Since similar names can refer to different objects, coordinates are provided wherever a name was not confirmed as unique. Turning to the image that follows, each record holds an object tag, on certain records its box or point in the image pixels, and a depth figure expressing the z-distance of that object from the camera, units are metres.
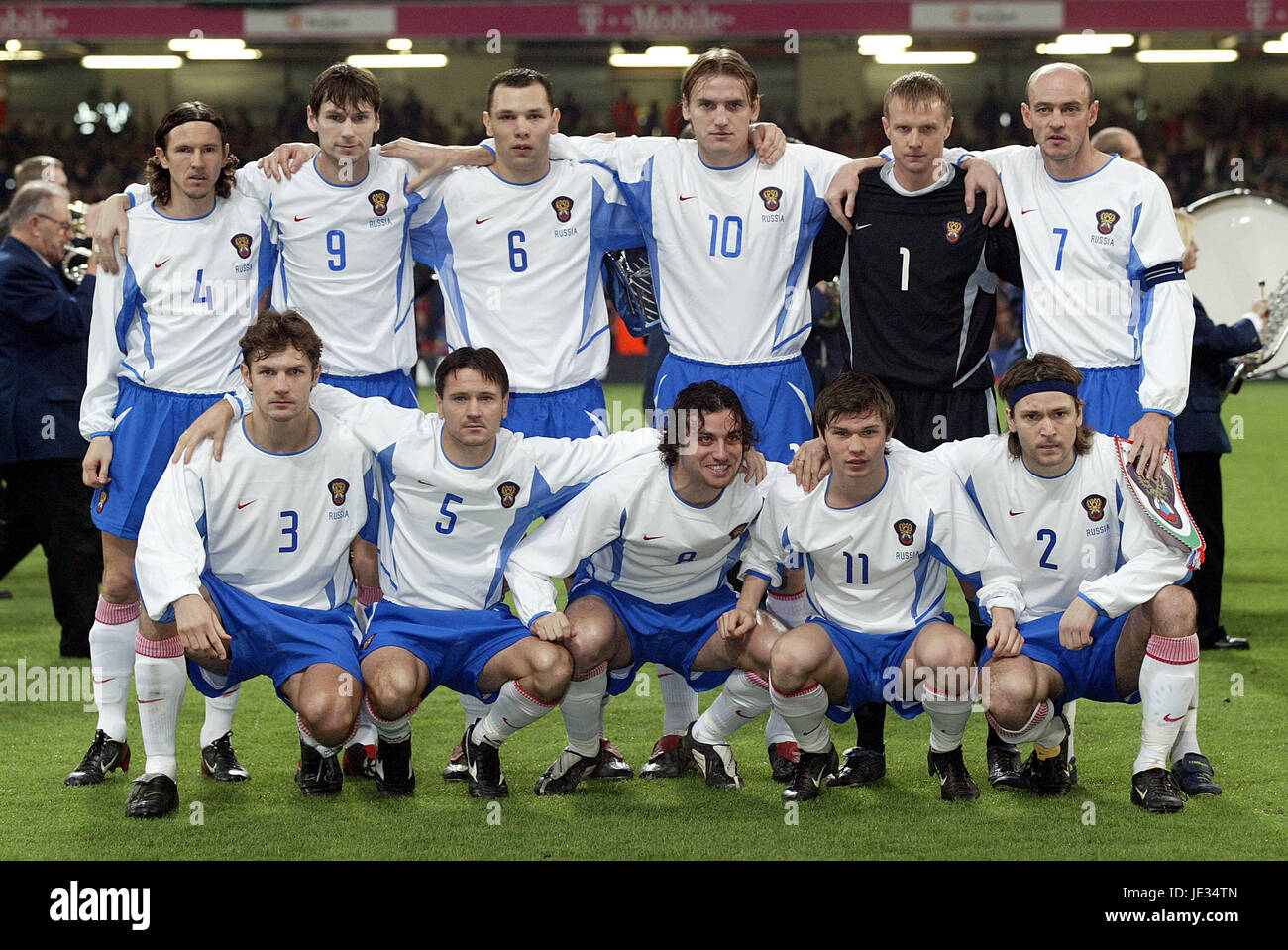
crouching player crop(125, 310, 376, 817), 8.58
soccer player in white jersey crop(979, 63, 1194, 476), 9.34
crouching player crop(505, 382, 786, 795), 8.89
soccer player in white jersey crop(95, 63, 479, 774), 9.89
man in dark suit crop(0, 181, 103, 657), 12.73
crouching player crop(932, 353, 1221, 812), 8.57
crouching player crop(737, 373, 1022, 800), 8.71
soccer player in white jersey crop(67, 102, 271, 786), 9.61
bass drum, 14.52
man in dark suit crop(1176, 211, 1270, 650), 12.30
